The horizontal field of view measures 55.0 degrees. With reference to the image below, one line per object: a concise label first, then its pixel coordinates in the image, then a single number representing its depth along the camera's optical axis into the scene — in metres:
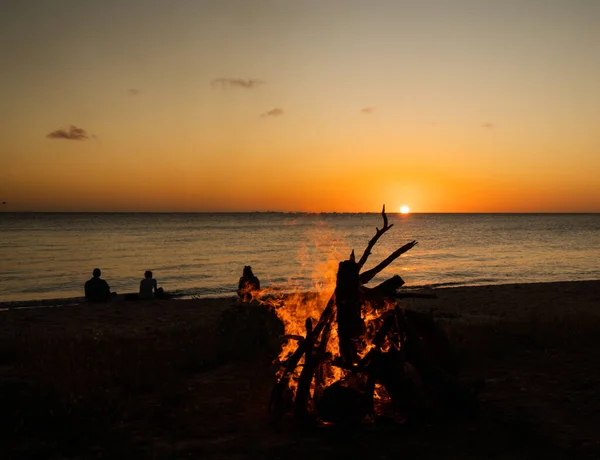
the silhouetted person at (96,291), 23.20
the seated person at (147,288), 23.36
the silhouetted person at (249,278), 18.24
